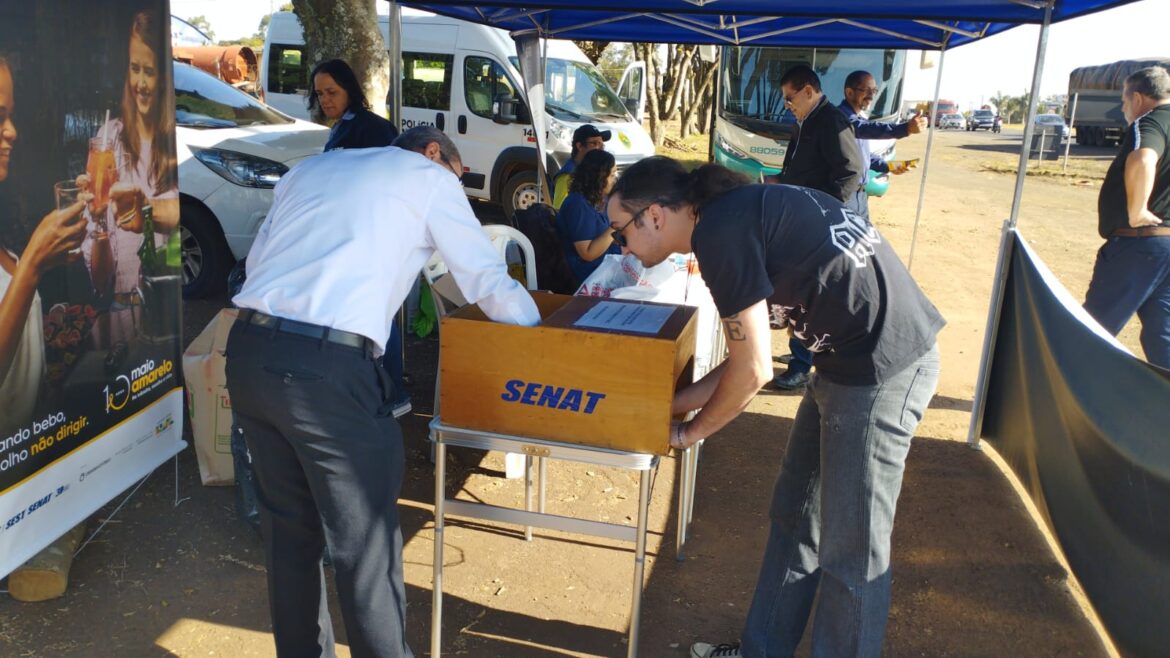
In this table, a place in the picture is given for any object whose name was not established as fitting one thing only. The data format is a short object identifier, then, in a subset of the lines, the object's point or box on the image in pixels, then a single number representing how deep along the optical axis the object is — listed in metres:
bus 11.47
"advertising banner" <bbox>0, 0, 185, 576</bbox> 2.42
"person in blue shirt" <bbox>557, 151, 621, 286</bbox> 4.35
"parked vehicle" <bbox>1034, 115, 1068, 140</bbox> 26.60
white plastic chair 3.91
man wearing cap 5.04
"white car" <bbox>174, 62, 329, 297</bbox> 6.06
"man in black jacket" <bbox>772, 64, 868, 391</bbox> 4.85
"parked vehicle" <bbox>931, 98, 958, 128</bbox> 57.32
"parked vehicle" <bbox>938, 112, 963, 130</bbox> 56.97
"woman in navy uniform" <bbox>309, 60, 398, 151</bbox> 4.19
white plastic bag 3.58
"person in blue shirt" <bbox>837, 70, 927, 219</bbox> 5.42
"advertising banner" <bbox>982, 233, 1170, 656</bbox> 2.32
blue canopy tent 4.12
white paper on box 2.31
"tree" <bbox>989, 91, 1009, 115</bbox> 87.88
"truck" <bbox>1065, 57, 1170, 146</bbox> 28.86
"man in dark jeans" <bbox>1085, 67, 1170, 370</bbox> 3.98
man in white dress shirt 1.98
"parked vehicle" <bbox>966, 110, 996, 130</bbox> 54.35
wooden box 2.18
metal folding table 2.28
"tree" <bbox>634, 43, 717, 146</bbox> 21.00
